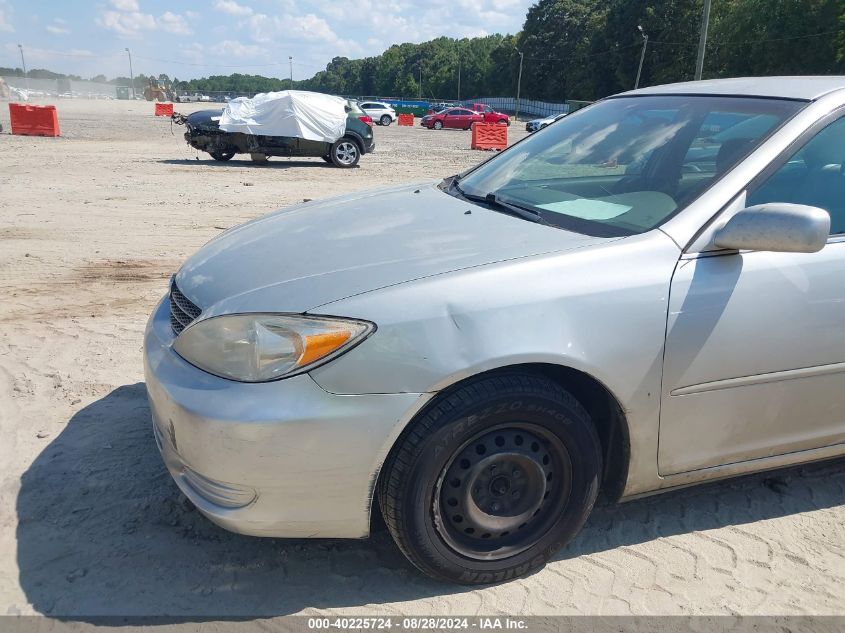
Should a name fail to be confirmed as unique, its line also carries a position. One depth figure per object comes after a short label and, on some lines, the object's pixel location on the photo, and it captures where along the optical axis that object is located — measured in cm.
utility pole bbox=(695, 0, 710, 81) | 2784
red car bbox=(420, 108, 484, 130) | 4494
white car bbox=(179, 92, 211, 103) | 10431
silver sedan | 212
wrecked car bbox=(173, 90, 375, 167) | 1644
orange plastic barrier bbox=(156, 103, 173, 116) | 4322
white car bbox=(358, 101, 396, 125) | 4600
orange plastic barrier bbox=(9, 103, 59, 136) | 2273
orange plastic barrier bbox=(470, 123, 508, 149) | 2455
